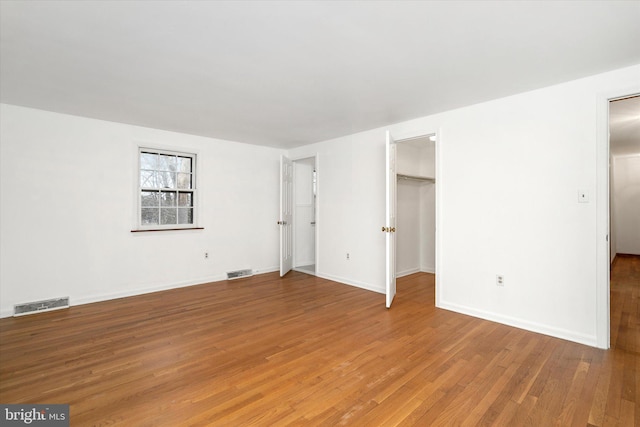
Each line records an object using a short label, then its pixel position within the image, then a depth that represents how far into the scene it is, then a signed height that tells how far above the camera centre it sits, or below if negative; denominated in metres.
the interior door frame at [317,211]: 5.49 +0.07
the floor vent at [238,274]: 5.36 -1.08
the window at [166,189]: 4.57 +0.41
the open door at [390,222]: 3.72 -0.10
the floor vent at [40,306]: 3.54 -1.10
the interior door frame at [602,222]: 2.65 -0.08
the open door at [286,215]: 5.42 -0.01
